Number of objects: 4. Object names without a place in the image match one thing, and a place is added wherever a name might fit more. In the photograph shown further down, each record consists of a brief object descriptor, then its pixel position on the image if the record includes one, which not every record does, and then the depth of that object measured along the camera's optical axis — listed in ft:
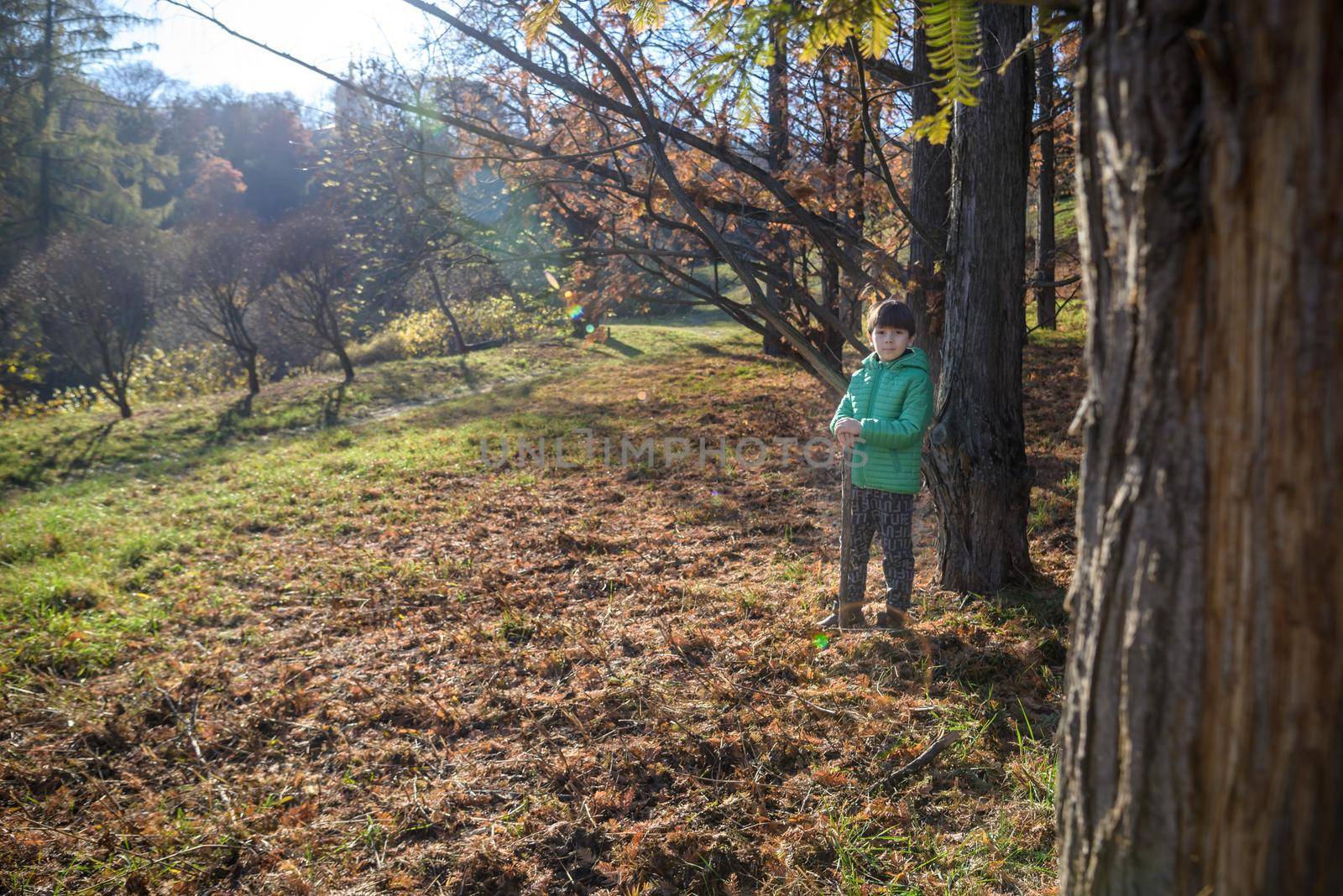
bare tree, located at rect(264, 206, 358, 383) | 44.29
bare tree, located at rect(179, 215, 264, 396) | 41.47
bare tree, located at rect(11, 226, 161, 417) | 36.47
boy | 11.06
